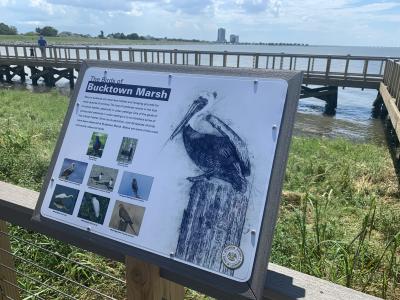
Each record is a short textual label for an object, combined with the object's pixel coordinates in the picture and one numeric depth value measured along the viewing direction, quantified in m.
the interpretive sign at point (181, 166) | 1.21
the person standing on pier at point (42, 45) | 30.24
